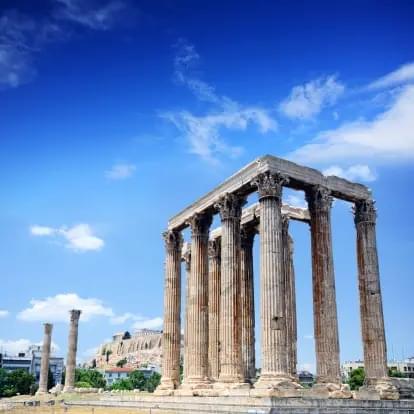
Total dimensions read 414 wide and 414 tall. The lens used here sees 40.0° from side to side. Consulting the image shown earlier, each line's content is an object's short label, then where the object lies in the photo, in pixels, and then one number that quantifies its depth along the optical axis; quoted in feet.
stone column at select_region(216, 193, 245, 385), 127.03
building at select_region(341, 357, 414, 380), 504.27
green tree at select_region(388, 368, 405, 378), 324.06
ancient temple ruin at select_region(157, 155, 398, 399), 115.55
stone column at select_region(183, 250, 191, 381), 147.95
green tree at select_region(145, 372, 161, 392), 435.00
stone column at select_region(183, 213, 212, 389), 142.41
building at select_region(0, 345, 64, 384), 604.62
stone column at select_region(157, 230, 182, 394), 156.25
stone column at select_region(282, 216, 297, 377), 144.56
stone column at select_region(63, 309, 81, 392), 276.41
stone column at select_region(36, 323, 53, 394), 294.99
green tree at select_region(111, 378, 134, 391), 424.83
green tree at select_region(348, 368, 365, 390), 334.85
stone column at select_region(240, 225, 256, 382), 152.46
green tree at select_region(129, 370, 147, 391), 438.81
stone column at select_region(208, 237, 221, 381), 150.82
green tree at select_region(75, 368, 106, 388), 451.36
